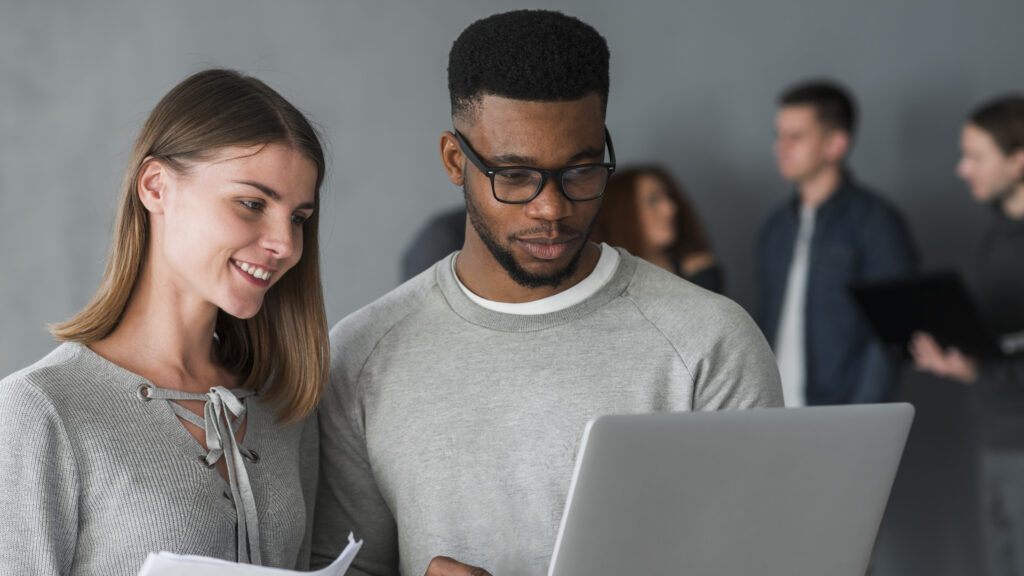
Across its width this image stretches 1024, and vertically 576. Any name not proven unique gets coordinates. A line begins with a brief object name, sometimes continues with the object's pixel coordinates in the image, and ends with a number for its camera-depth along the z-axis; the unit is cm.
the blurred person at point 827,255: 319
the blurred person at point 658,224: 328
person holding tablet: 288
